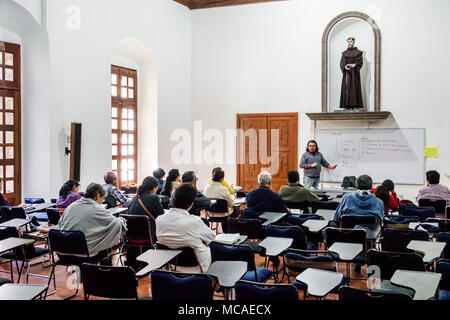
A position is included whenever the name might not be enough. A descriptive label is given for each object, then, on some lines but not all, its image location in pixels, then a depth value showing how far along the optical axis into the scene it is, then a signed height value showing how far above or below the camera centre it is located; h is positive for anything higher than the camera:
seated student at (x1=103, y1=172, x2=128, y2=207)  5.86 -0.53
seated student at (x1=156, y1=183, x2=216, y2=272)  3.43 -0.64
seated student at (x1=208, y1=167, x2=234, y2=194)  6.47 -0.54
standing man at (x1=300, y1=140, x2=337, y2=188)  8.68 -0.27
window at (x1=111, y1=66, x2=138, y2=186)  9.53 +0.60
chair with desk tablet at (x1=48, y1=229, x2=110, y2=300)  3.80 -0.84
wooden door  10.02 +0.08
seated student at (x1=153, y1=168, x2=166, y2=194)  7.43 -0.41
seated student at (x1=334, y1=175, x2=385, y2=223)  4.55 -0.56
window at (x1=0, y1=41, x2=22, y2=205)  7.19 +0.47
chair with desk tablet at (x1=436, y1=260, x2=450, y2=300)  2.90 -0.83
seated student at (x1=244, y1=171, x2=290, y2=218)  5.10 -0.62
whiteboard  8.95 -0.06
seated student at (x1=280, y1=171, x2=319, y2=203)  5.88 -0.57
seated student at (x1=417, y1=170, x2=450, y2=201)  5.93 -0.54
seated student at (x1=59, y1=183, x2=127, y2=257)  3.97 -0.67
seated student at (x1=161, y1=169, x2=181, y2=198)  6.40 -0.48
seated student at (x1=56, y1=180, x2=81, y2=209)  5.34 -0.55
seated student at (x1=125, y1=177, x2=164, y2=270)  4.76 -0.63
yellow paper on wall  8.77 -0.03
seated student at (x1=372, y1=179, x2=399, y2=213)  5.11 -0.62
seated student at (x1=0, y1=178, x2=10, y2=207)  5.57 -0.68
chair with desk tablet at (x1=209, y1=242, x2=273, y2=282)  3.31 -0.82
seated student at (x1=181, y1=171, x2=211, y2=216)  5.88 -0.68
